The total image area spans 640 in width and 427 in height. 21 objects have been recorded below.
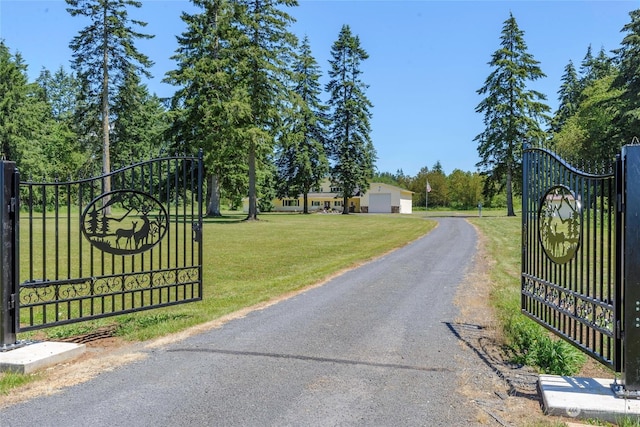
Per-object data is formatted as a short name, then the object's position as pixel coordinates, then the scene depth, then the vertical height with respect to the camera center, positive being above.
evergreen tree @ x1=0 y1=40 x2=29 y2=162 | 42.84 +9.95
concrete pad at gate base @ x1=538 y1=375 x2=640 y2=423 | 3.59 -1.52
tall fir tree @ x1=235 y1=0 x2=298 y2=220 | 34.34 +10.60
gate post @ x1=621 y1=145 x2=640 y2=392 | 3.73 -0.46
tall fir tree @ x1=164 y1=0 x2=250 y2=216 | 34.69 +9.41
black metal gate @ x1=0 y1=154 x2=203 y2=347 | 4.97 -0.30
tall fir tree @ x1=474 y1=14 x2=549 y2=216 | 43.69 +9.67
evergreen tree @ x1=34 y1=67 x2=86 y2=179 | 49.72 +9.60
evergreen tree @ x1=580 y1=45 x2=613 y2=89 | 59.67 +20.13
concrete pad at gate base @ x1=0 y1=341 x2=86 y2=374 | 4.59 -1.51
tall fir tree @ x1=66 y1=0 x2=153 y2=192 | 36.97 +12.52
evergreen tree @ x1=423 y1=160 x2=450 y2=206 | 83.71 +3.56
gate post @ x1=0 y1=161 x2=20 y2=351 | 4.83 -0.44
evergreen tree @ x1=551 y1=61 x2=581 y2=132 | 67.56 +17.40
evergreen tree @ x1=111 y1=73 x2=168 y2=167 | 39.56 +8.82
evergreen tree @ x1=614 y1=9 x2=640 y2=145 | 26.70 +7.78
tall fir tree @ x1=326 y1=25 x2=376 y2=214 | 55.06 +10.92
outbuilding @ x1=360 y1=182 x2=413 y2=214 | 69.06 +1.62
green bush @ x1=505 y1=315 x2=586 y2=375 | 4.82 -1.55
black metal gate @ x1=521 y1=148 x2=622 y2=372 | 4.09 -0.30
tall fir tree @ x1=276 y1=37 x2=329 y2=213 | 54.06 +6.65
